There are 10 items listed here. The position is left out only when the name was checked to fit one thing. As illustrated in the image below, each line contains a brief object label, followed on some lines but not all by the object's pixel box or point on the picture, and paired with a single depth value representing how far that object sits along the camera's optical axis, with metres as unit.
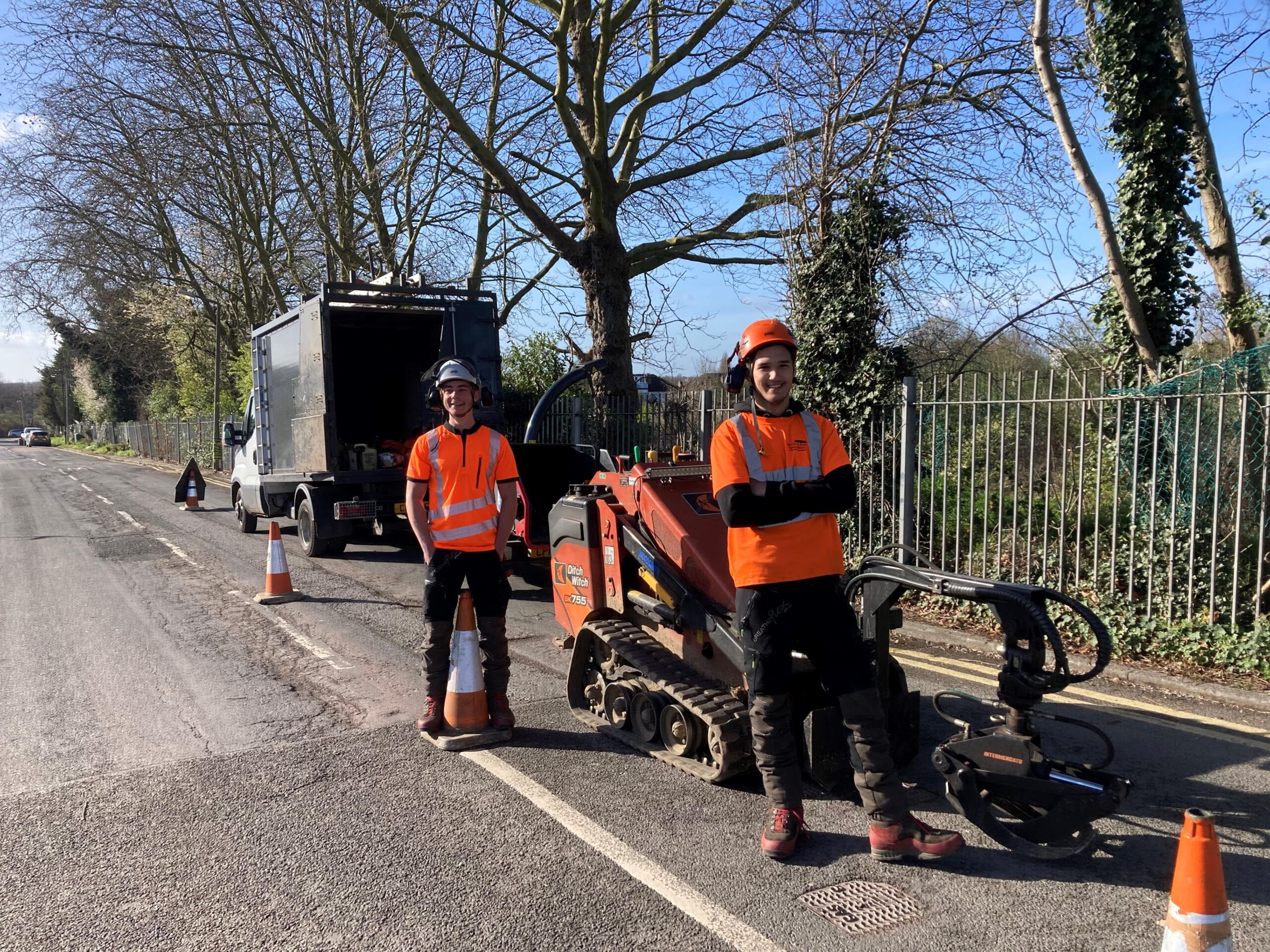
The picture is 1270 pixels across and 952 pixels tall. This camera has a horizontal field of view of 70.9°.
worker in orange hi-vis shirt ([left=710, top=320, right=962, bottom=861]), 3.50
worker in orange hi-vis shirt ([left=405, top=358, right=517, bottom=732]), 4.95
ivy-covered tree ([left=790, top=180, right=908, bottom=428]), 8.65
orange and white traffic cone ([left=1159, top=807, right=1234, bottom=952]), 2.39
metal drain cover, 3.06
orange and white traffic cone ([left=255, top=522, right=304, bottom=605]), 8.89
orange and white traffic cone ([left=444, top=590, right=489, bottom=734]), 4.93
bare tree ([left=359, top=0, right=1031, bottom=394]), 12.08
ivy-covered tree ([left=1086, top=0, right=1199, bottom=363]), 7.46
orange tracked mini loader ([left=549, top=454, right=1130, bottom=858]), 3.39
